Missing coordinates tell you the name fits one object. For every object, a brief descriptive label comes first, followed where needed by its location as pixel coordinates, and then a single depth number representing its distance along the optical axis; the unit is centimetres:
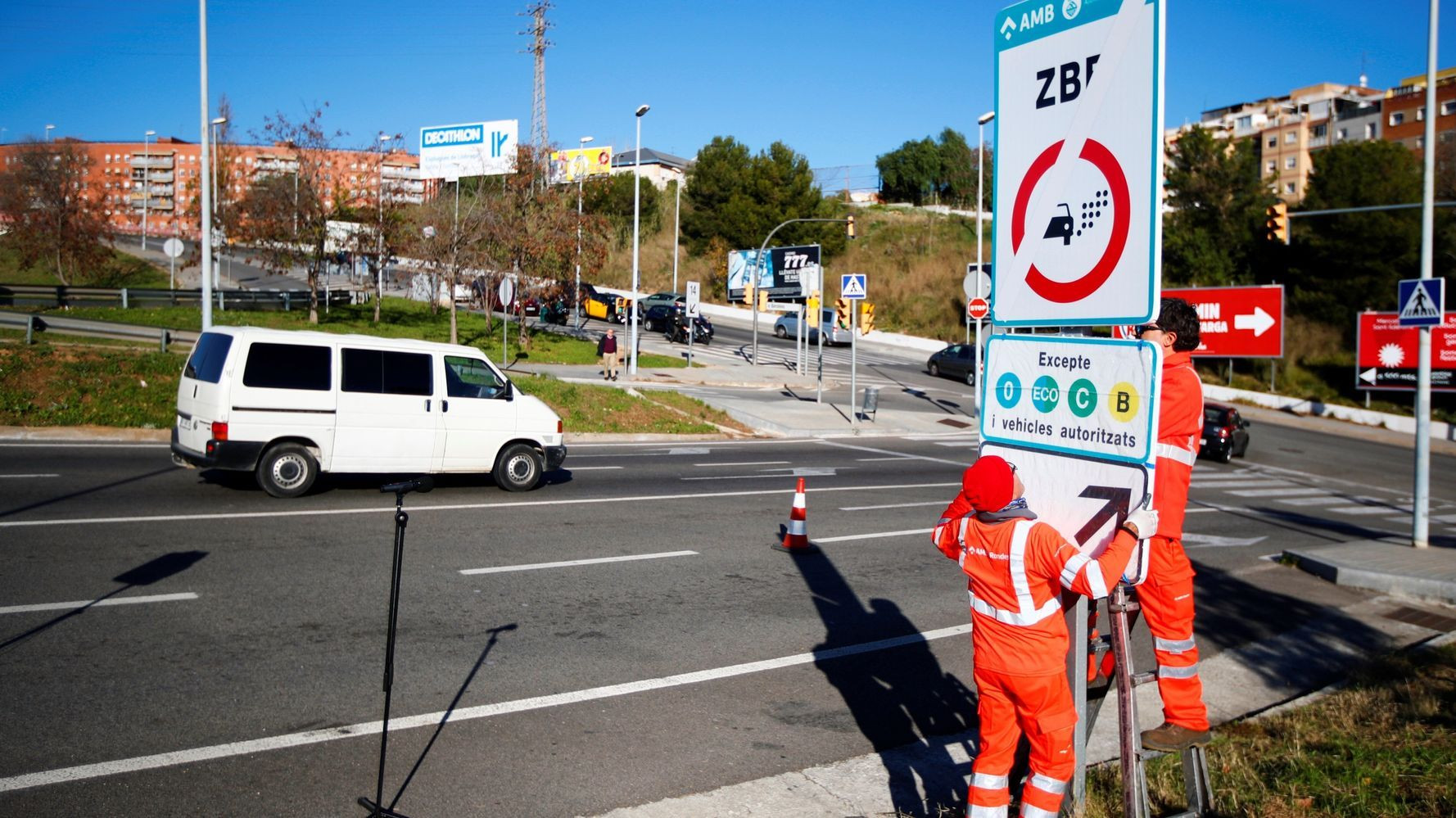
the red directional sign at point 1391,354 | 3762
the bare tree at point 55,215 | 5119
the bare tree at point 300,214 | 3762
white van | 1241
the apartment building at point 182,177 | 4216
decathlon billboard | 6353
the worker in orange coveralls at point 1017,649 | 402
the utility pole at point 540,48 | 5369
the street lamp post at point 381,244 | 3953
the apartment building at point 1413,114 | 7906
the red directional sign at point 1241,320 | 4297
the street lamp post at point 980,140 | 2937
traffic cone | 1102
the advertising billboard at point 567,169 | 4540
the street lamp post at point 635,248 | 3328
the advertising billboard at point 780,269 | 5544
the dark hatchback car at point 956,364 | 4256
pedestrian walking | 3144
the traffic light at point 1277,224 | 2422
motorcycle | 4991
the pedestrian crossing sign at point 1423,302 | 1248
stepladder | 411
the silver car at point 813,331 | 5522
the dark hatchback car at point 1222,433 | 2471
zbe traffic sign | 377
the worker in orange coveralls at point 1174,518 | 528
